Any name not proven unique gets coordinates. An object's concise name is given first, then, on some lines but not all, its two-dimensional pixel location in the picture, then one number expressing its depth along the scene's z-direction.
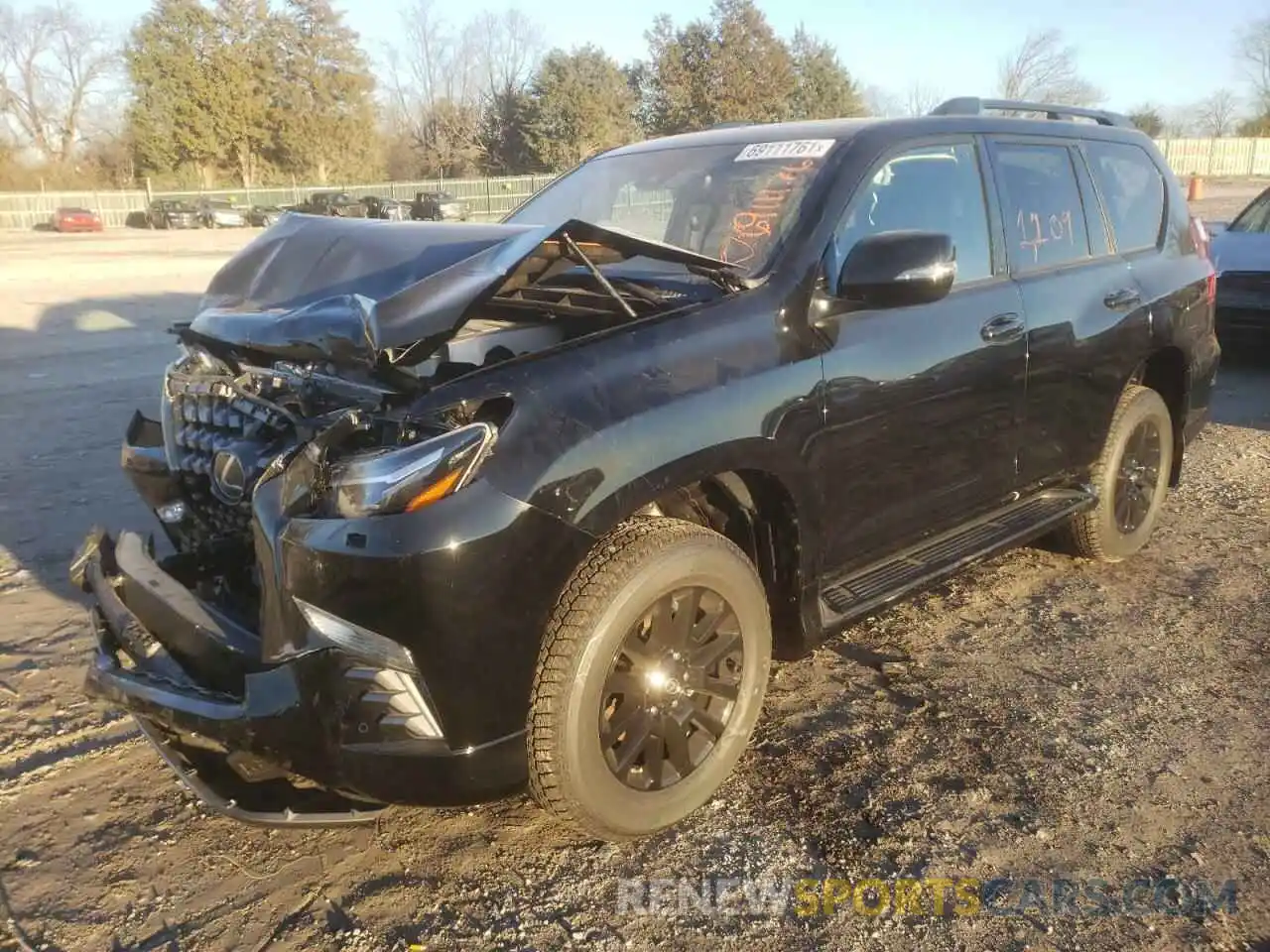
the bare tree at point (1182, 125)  66.69
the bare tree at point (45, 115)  65.38
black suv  2.37
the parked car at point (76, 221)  41.75
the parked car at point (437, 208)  34.50
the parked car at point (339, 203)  33.66
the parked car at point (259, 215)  40.09
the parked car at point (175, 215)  40.94
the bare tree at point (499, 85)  56.30
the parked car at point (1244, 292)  8.72
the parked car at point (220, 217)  40.44
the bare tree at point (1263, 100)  64.69
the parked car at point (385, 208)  32.41
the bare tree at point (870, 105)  54.22
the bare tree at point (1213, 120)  69.94
